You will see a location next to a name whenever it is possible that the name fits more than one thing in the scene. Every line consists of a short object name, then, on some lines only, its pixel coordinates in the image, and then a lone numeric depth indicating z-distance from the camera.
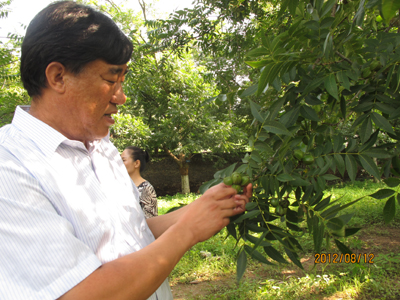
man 0.68
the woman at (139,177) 3.85
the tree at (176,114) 9.45
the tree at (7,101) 5.56
